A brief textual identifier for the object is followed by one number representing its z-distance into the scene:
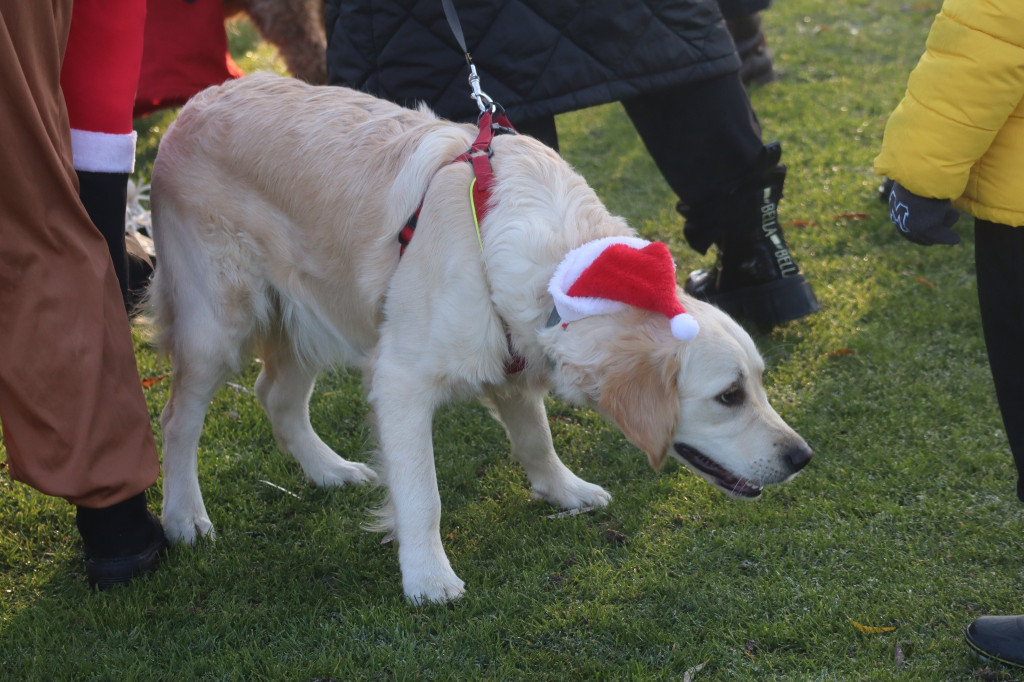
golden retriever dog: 5.10
